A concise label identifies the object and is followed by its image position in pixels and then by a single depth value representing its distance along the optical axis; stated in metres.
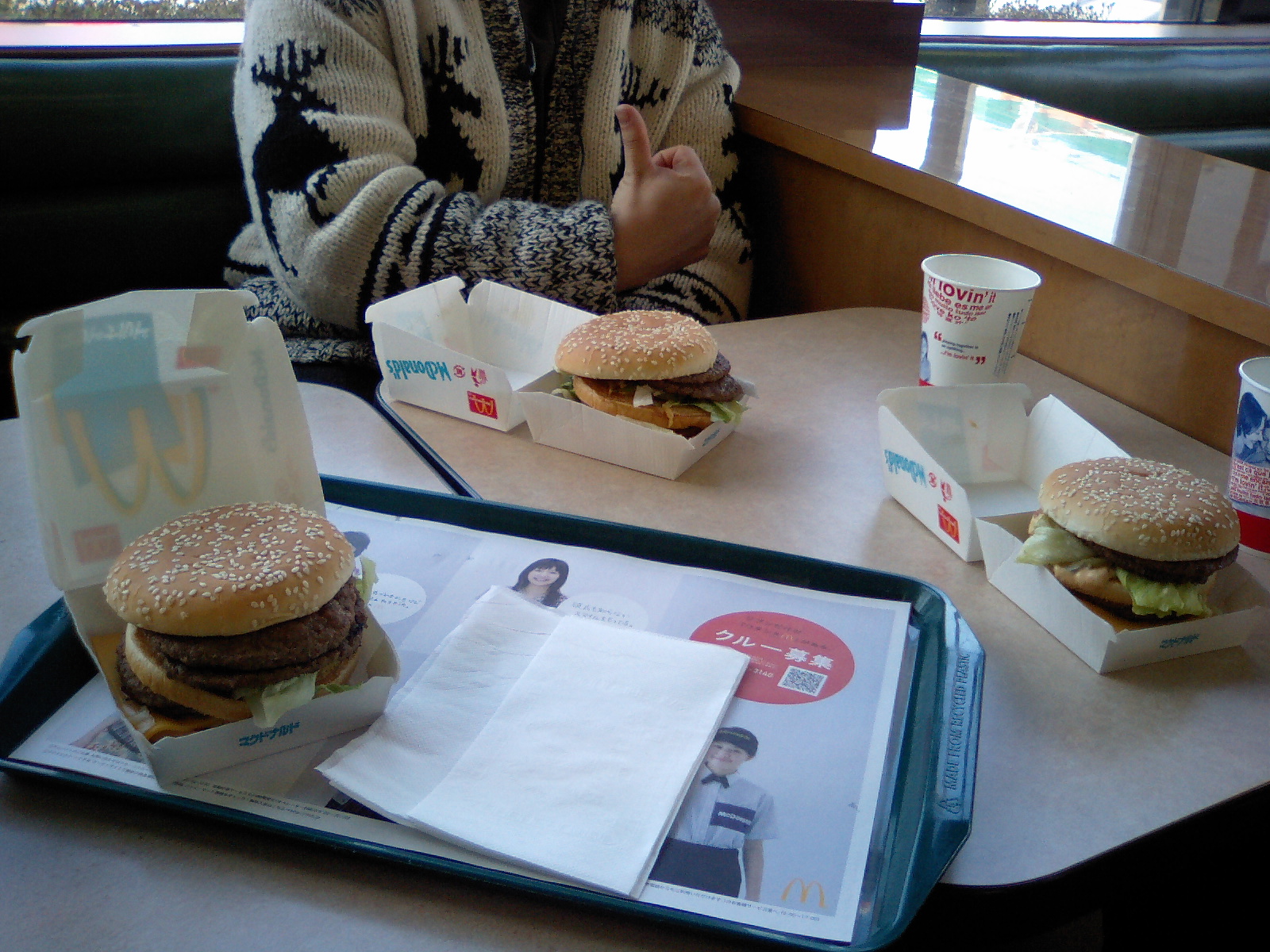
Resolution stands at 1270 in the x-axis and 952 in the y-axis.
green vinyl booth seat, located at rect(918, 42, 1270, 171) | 3.04
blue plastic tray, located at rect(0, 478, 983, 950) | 0.61
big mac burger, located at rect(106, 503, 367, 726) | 0.70
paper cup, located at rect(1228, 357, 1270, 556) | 0.94
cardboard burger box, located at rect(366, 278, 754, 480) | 1.15
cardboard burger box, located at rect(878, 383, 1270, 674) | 0.84
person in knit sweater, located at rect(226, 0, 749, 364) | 1.56
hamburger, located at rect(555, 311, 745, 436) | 1.14
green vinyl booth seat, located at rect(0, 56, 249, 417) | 1.88
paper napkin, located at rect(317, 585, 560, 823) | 0.69
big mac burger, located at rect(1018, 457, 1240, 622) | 0.83
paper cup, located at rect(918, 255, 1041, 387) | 1.17
